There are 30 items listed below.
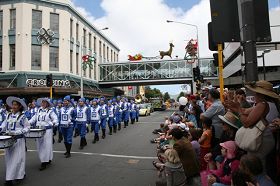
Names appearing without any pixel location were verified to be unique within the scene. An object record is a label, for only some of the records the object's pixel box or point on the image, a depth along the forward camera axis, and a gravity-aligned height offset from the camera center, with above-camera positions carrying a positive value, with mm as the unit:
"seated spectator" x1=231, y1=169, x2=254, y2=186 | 2377 -941
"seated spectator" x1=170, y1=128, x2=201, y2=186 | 3445 -1028
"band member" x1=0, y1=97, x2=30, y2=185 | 4602 -719
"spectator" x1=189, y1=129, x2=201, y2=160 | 4101 -702
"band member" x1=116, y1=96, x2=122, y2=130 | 12717 -707
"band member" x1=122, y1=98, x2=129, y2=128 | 14183 -695
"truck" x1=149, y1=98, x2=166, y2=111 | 32512 -313
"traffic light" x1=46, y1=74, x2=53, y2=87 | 12851 +1508
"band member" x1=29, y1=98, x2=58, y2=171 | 5744 -626
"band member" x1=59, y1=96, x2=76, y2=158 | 6860 -745
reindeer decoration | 30321 +7570
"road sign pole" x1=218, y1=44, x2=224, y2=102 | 4490 +722
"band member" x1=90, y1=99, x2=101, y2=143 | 9304 -687
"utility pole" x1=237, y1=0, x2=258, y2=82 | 3005 +957
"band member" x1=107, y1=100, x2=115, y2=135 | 11341 -742
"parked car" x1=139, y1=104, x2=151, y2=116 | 22761 -875
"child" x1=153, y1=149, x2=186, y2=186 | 3395 -1179
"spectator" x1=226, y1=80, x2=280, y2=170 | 2527 -169
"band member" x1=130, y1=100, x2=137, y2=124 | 15564 -733
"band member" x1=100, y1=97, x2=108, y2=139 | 10255 -618
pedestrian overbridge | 28367 +4423
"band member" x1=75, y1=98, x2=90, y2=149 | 8064 -601
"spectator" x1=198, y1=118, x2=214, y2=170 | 3763 -791
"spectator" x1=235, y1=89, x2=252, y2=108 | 4011 +56
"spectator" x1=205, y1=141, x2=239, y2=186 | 2828 -957
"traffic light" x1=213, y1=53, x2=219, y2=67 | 5183 +1123
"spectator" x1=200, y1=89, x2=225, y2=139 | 3827 -257
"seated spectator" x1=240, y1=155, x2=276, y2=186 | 2384 -845
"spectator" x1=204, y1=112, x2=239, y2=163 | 3198 -486
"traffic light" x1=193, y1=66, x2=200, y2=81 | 11153 +1588
